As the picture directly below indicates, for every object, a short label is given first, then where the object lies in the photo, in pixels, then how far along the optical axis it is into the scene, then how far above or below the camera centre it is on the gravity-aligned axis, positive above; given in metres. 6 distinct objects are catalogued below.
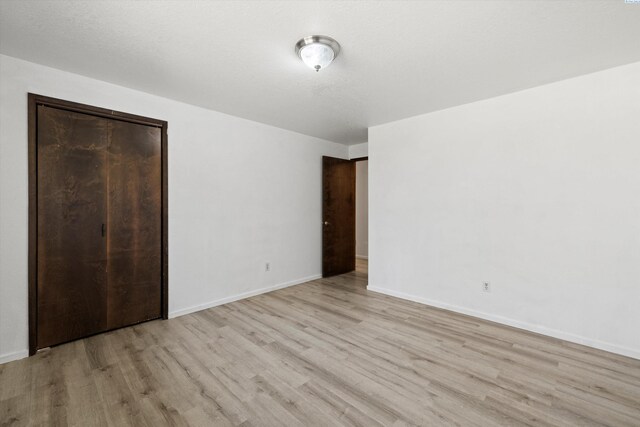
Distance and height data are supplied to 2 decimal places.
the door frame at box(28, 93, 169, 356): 2.34 +0.14
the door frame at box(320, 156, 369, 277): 4.97 +0.08
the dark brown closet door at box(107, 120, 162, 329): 2.80 -0.12
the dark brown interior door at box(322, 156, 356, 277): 4.97 -0.07
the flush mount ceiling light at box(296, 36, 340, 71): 2.00 +1.22
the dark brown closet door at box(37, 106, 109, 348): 2.42 -0.11
